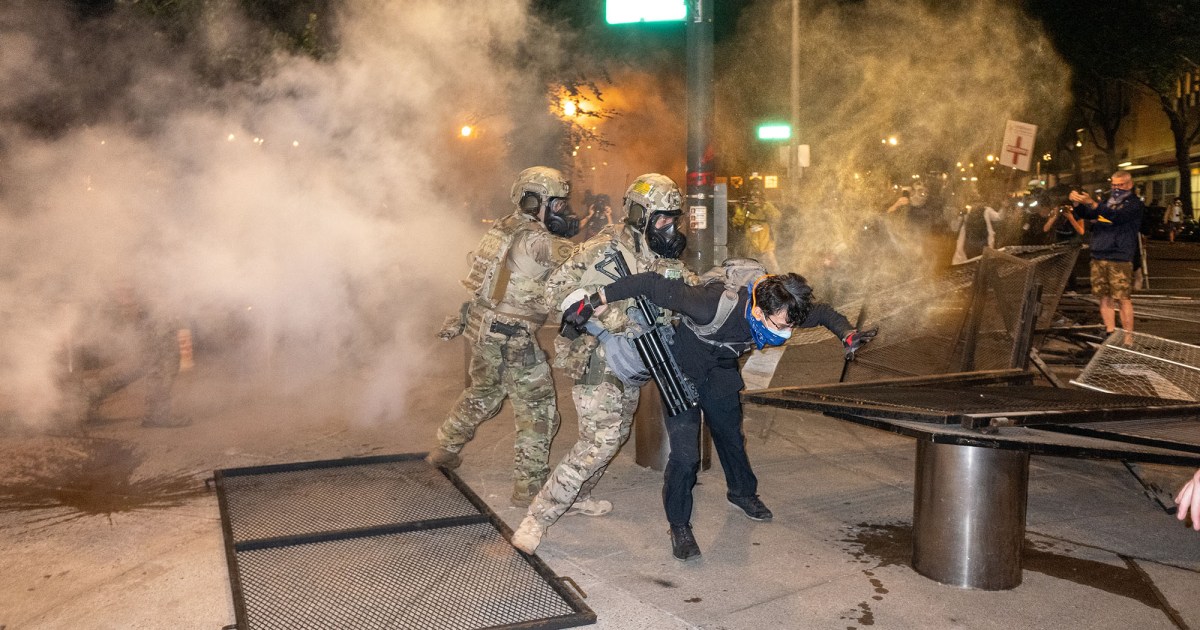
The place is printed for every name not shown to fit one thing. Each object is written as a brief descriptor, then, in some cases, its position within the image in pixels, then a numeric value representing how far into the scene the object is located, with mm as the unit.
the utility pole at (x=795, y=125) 19641
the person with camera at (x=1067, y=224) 9352
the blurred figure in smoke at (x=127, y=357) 6535
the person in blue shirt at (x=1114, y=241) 8602
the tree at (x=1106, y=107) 37625
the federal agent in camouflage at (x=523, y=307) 4938
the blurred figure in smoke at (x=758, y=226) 13586
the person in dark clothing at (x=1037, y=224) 13673
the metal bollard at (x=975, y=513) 3742
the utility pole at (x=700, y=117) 6227
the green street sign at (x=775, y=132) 19609
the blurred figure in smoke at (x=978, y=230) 13391
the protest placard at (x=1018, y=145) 11922
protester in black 3883
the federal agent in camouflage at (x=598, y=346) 4195
